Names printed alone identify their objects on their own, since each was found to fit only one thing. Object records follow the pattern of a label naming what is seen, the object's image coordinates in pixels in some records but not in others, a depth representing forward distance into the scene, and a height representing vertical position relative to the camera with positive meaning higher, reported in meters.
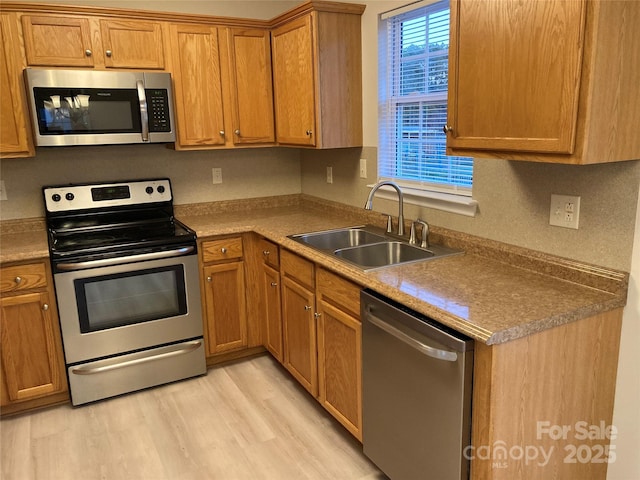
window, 2.38 +0.16
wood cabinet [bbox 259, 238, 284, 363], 2.84 -0.93
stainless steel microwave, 2.59 +0.19
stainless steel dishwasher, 1.54 -0.88
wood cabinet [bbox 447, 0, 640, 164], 1.36 +0.15
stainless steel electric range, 2.61 -0.81
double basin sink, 2.36 -0.55
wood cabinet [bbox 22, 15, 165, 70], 2.58 +0.53
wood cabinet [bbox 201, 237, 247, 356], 2.96 -0.93
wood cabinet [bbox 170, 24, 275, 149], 2.94 +0.32
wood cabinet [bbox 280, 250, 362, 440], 2.14 -0.93
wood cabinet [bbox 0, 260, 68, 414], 2.49 -0.98
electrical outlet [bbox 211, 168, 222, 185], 3.45 -0.24
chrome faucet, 2.37 -0.35
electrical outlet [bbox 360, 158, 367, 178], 2.96 -0.19
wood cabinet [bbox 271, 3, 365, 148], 2.72 +0.35
